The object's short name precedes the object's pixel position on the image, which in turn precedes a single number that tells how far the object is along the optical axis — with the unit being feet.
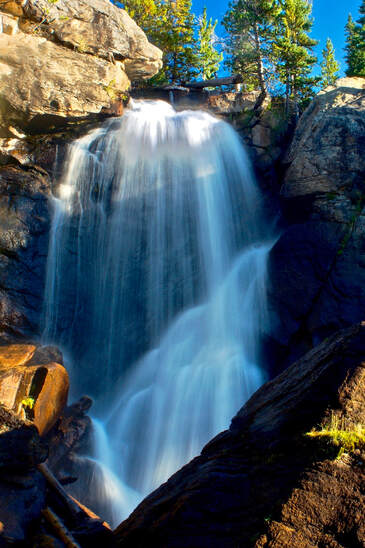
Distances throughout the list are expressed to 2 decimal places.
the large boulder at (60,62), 48.57
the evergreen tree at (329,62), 130.72
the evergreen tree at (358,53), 82.68
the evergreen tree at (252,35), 74.54
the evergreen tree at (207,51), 118.42
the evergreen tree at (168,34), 91.35
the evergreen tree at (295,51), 67.15
